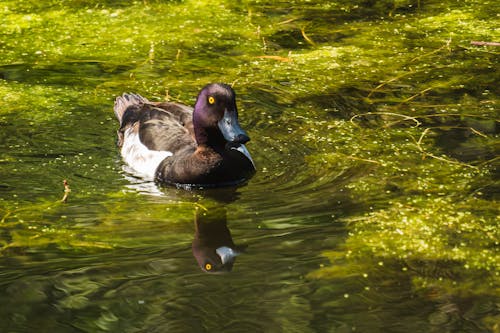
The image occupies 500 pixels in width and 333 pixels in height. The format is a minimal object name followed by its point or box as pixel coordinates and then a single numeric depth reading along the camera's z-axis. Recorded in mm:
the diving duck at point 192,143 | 15164
